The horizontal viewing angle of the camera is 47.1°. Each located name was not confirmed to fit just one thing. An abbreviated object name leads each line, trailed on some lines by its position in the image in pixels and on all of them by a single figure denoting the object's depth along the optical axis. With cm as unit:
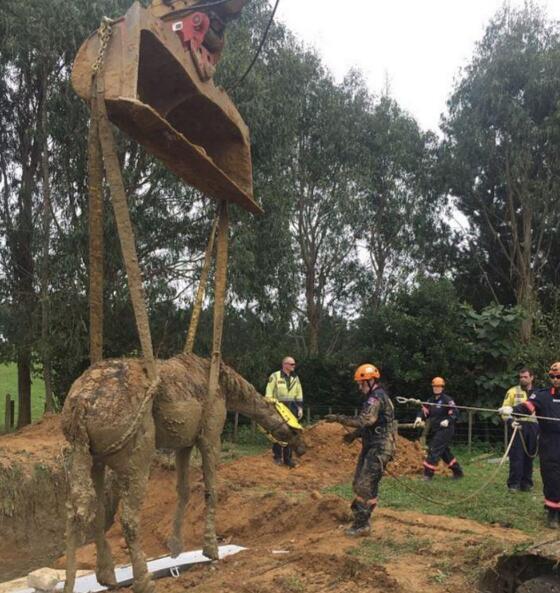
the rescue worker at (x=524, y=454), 959
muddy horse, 497
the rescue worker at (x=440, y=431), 1034
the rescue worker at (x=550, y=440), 745
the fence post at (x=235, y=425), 1622
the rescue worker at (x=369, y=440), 703
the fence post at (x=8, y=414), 1728
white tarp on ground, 588
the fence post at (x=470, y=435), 1408
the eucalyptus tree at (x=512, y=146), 2194
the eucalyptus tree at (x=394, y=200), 2556
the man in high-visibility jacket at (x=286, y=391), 1162
